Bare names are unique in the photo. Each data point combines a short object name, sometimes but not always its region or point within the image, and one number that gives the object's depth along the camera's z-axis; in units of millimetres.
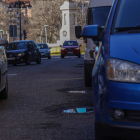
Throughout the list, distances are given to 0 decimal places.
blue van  4074
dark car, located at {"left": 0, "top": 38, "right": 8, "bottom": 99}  8597
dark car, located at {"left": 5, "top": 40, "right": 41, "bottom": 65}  27156
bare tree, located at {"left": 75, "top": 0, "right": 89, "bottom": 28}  80750
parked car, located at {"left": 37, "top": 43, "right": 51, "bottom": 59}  42825
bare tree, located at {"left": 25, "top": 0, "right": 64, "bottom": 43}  90688
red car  42812
